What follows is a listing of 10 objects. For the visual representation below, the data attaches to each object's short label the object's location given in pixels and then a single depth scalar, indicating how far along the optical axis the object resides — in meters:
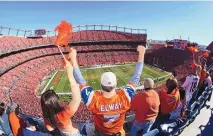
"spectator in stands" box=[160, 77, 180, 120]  2.65
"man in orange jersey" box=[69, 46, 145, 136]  1.80
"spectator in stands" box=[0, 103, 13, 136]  3.01
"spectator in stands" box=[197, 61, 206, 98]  4.25
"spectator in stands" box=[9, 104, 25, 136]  2.34
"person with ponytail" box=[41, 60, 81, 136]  1.62
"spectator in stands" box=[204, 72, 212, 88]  4.00
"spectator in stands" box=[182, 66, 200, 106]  3.46
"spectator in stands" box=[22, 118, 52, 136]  1.71
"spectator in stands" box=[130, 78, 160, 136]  2.27
